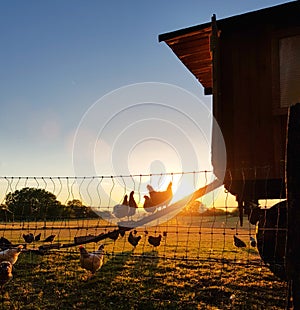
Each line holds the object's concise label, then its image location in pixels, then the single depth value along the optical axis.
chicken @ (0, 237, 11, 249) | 9.09
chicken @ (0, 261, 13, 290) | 7.12
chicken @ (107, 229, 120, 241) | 7.54
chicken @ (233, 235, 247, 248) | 10.81
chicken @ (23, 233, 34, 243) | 11.38
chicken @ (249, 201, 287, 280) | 6.84
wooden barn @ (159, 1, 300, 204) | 7.16
